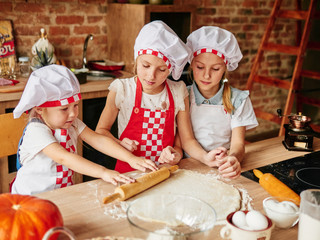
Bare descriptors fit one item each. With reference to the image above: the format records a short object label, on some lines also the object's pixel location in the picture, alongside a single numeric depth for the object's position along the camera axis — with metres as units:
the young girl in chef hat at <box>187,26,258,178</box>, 1.81
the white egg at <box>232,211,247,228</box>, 0.98
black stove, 1.42
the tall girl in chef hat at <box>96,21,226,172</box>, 1.74
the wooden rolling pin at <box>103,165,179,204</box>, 1.19
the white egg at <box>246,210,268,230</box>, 0.98
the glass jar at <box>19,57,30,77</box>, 2.68
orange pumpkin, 0.90
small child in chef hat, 1.37
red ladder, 3.54
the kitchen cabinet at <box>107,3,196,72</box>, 2.94
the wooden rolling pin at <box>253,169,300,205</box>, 1.26
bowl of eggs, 0.95
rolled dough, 1.22
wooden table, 1.06
